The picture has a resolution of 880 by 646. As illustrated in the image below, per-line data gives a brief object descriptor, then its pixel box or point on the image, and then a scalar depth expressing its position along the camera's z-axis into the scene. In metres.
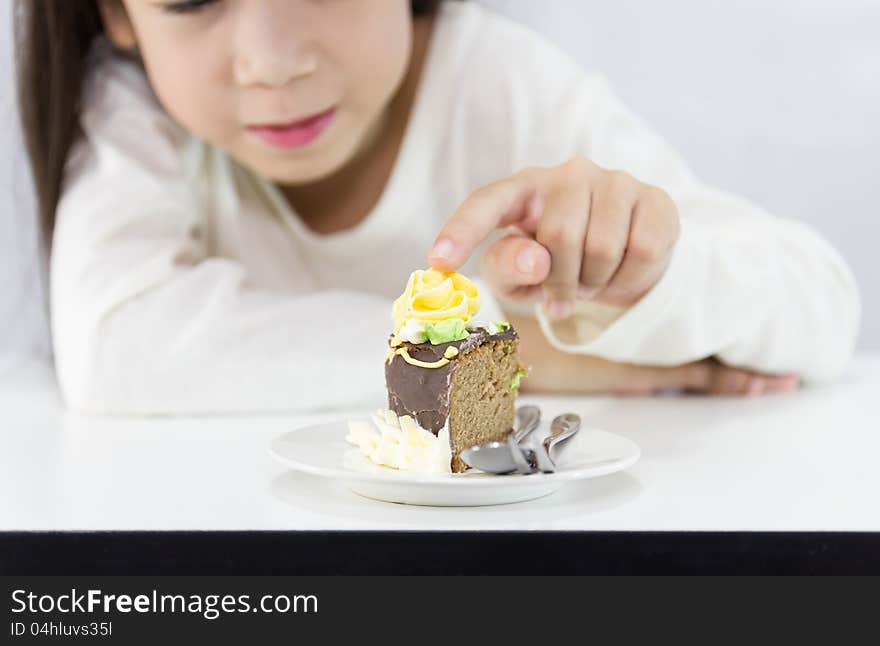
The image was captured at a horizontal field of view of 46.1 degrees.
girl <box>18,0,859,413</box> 0.84
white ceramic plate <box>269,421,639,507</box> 0.58
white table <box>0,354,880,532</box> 0.58
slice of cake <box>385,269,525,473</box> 0.63
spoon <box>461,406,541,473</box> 0.61
